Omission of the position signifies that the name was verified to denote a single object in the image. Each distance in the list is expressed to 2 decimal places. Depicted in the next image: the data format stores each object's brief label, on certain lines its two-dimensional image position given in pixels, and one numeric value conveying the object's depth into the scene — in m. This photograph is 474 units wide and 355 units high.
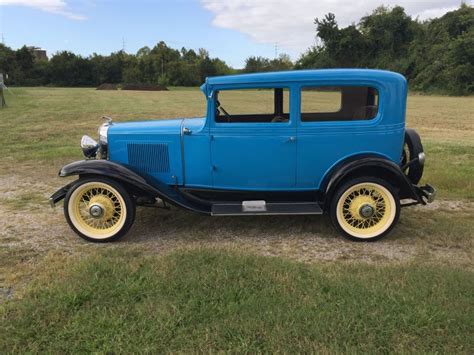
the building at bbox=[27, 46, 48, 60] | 101.81
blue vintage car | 4.58
